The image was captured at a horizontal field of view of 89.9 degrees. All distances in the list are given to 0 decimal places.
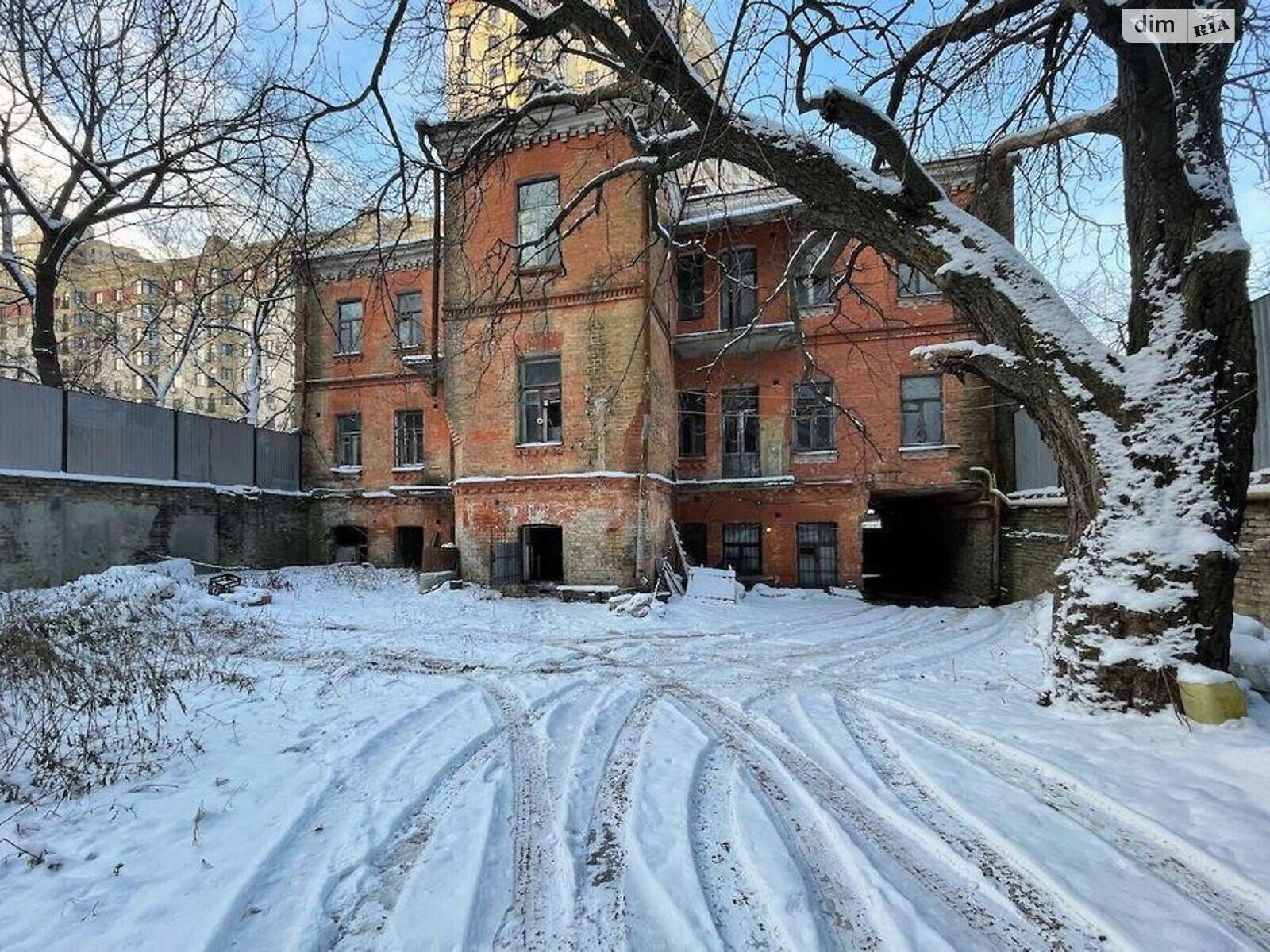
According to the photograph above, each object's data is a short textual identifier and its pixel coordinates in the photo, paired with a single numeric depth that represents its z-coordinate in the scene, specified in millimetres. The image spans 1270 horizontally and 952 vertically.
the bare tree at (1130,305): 4711
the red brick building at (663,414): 14289
